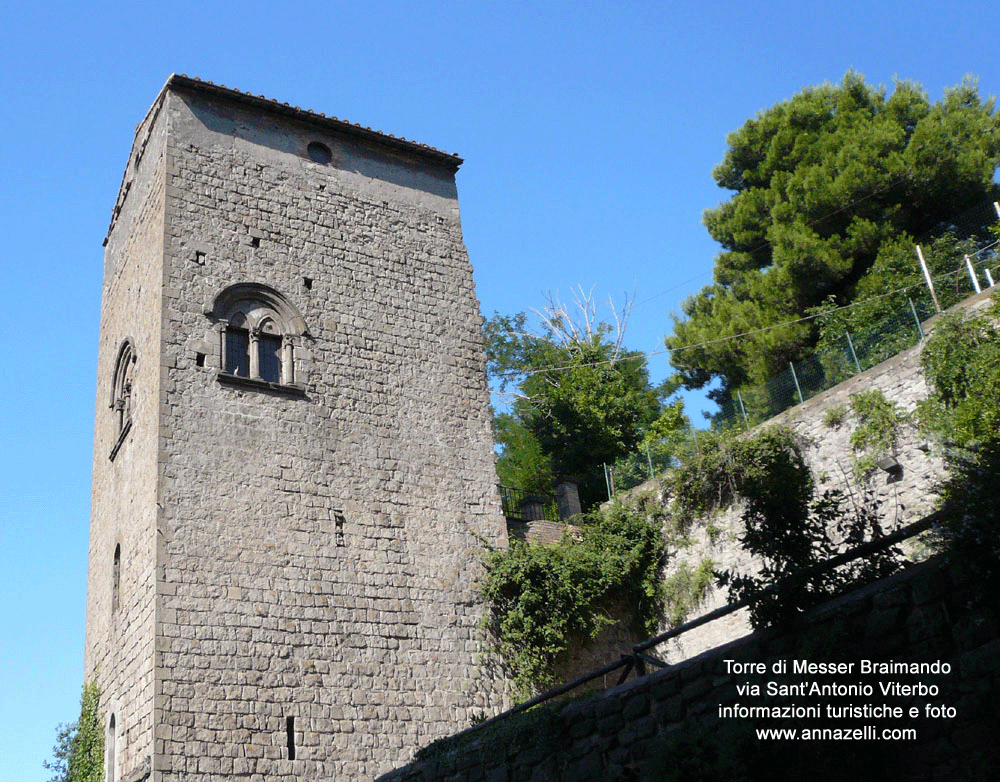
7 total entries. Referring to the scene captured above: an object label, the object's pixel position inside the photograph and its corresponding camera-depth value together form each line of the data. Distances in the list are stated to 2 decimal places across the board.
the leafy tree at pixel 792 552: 6.27
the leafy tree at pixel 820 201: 19.64
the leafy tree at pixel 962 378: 11.77
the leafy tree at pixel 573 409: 21.50
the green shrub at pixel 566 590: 14.02
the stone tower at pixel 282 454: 11.98
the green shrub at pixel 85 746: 12.96
